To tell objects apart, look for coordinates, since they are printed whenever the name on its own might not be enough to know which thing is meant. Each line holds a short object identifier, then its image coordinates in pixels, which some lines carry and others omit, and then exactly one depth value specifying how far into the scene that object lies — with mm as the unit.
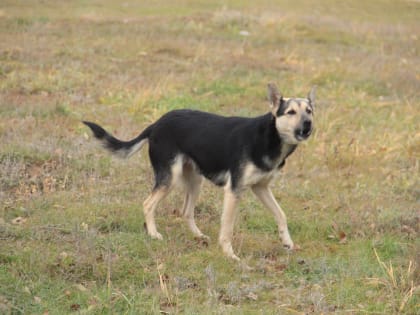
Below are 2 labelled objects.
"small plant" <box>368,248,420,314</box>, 9453
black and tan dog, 12008
